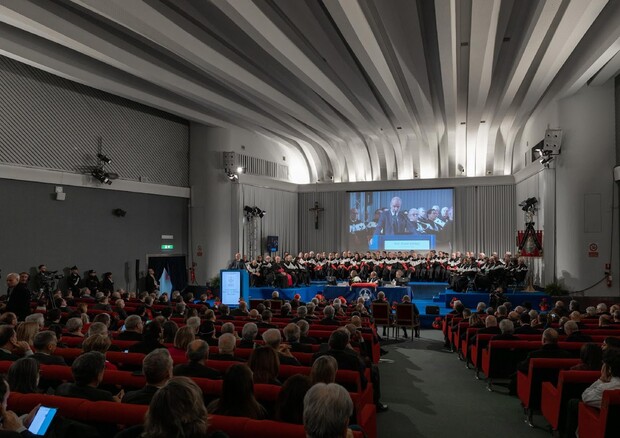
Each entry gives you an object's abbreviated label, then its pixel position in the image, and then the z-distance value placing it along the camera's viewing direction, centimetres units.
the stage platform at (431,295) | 1335
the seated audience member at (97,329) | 473
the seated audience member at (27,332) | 450
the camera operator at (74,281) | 1288
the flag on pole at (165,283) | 1609
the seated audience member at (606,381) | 359
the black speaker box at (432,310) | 1247
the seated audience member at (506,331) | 634
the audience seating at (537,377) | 493
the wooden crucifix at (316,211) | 2203
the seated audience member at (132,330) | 532
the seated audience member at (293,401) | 254
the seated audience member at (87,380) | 299
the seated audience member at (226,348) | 427
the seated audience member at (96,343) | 391
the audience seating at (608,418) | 330
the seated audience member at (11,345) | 405
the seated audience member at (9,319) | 549
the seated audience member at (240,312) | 845
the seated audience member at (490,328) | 700
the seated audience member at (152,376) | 291
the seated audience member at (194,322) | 560
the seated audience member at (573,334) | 586
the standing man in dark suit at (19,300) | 715
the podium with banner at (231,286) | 1253
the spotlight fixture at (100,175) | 1380
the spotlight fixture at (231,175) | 1744
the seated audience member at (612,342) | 462
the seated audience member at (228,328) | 525
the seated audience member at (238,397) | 260
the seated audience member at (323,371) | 318
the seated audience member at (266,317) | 696
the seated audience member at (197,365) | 355
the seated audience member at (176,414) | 192
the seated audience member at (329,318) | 736
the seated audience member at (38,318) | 532
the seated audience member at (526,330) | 697
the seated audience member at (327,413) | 193
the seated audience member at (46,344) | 394
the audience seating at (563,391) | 412
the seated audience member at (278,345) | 432
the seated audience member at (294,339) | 516
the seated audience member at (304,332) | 571
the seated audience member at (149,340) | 466
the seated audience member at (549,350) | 525
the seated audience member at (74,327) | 537
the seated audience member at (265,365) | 334
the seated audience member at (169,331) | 528
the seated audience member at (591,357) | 429
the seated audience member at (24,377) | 291
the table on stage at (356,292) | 1420
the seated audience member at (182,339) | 454
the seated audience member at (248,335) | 514
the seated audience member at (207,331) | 574
